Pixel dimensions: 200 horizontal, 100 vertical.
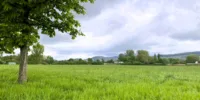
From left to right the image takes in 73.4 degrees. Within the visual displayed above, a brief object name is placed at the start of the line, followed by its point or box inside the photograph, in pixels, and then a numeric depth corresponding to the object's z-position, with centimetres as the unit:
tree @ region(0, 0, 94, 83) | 673
